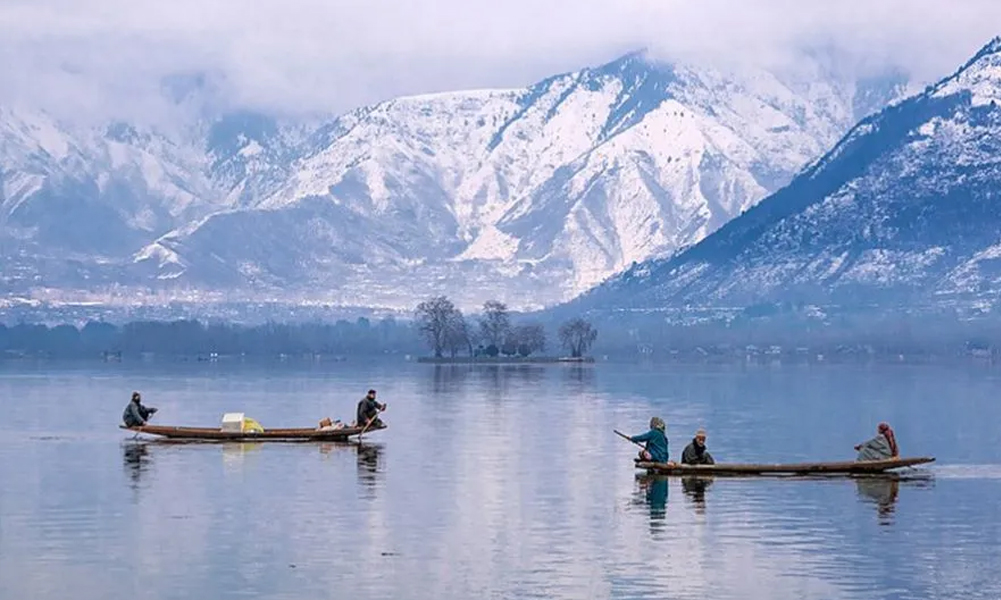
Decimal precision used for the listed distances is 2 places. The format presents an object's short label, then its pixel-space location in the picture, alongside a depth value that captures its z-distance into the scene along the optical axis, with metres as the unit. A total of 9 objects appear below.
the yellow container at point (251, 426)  143.38
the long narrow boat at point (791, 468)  111.81
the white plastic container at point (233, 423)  142.75
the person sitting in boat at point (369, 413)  141.88
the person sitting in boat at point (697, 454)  112.44
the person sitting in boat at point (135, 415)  145.75
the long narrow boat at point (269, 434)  140.50
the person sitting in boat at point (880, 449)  114.62
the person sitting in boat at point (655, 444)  112.94
